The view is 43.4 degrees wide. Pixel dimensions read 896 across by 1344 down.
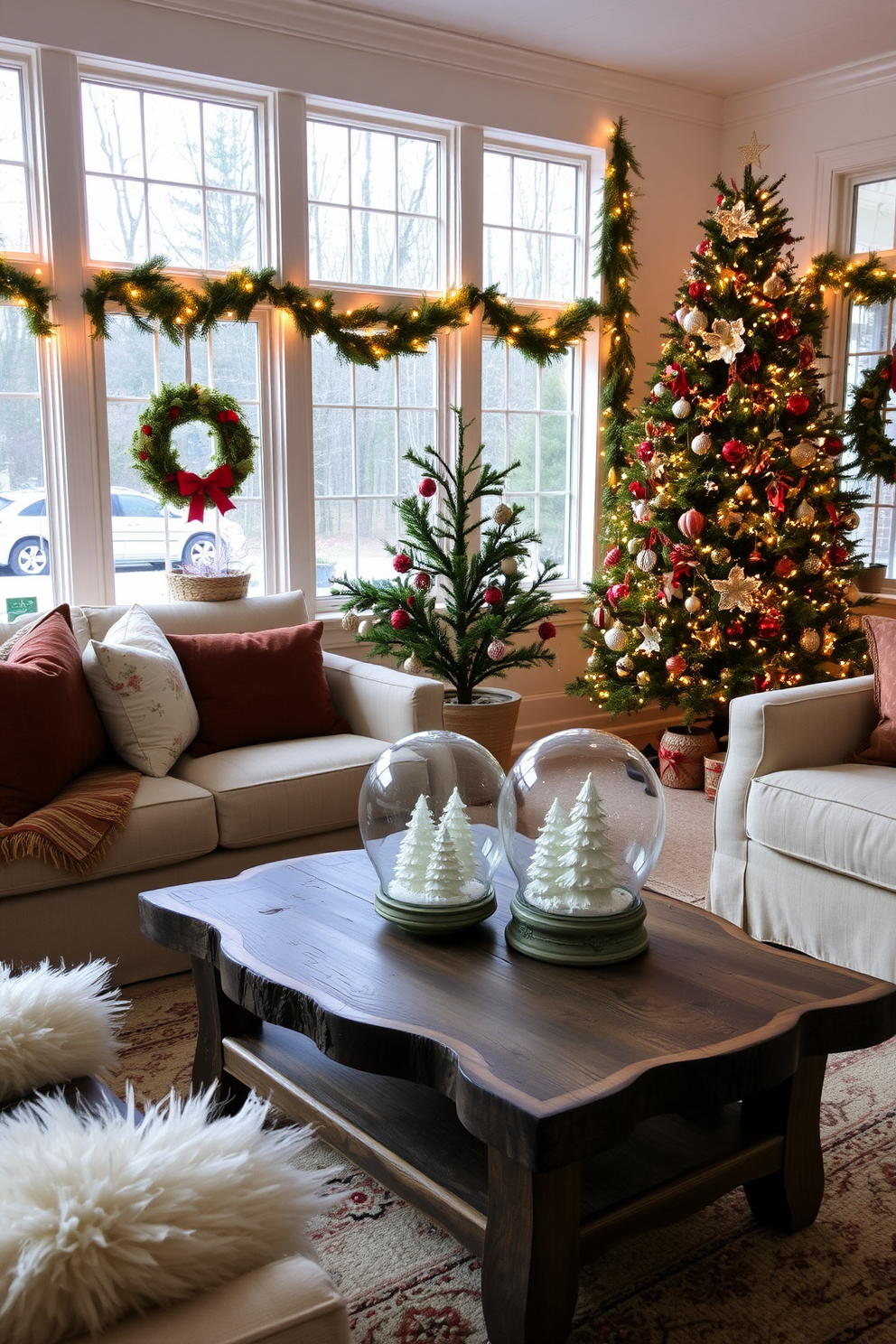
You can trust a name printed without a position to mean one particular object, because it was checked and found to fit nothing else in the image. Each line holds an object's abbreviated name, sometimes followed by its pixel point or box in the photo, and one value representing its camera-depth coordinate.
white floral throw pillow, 3.03
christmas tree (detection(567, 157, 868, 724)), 4.37
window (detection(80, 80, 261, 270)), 3.92
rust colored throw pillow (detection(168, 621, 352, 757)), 3.29
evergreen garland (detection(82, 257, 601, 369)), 3.89
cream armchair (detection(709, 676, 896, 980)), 2.65
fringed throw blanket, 2.57
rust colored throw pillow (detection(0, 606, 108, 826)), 2.68
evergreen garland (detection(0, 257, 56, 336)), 3.63
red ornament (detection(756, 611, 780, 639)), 4.38
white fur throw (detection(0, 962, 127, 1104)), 1.52
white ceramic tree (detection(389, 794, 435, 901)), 1.92
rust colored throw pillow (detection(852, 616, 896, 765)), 2.97
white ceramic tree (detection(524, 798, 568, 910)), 1.83
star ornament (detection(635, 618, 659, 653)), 4.49
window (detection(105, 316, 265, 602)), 4.02
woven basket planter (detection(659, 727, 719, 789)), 4.63
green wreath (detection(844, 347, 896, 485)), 4.80
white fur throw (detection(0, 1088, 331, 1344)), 1.02
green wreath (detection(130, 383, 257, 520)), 3.84
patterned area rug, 1.64
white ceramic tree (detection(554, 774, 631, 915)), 1.81
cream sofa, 2.66
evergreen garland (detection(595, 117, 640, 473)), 5.00
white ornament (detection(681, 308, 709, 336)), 4.36
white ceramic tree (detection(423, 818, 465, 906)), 1.90
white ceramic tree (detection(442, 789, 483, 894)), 1.92
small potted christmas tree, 4.16
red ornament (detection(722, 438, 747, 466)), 4.29
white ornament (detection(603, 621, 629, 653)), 4.53
